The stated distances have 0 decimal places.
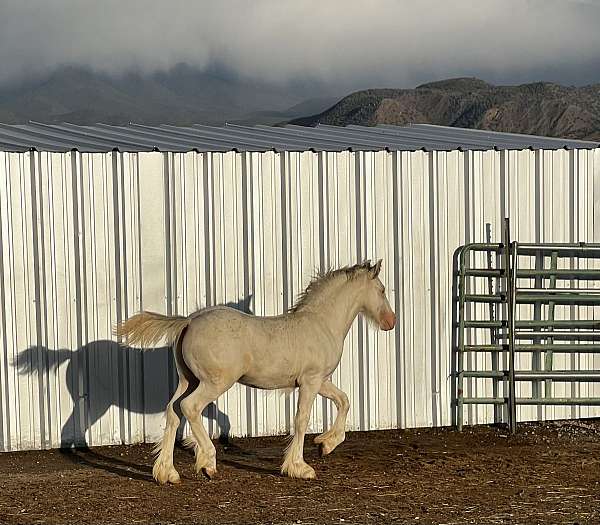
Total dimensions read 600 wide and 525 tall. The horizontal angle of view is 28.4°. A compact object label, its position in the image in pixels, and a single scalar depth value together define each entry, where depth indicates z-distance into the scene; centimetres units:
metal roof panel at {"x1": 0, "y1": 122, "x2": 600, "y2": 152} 1224
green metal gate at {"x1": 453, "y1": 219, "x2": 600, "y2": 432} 1244
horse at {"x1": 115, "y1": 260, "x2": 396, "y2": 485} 979
